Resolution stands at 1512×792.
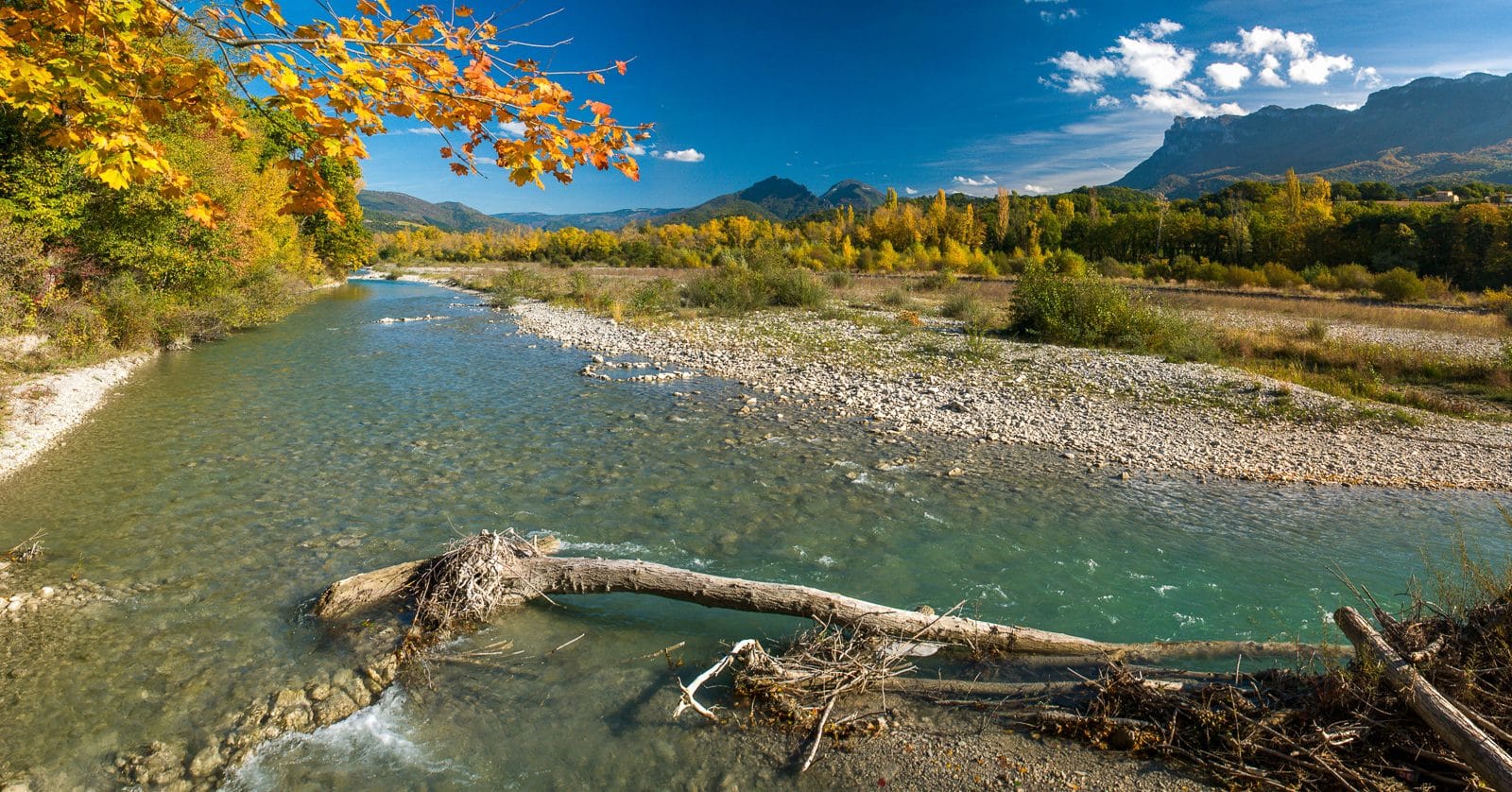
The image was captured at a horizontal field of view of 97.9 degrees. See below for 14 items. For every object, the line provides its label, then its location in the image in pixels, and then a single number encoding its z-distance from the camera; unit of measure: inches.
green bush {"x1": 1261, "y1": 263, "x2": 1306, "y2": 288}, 1609.3
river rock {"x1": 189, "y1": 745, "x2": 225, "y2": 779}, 155.9
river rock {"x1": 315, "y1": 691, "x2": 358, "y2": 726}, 174.6
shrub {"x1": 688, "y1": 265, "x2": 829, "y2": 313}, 1163.9
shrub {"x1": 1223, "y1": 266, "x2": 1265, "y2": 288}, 1651.1
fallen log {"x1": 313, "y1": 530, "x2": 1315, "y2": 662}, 191.0
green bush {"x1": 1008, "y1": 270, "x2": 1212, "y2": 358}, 719.7
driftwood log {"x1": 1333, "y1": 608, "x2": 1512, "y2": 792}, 110.7
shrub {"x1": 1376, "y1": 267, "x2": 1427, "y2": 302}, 1296.8
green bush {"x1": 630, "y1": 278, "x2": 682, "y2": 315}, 1166.3
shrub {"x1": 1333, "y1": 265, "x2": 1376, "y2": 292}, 1451.8
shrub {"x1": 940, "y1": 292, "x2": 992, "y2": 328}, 970.3
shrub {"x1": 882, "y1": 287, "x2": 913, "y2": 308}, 1258.0
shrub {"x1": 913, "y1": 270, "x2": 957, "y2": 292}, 1512.1
